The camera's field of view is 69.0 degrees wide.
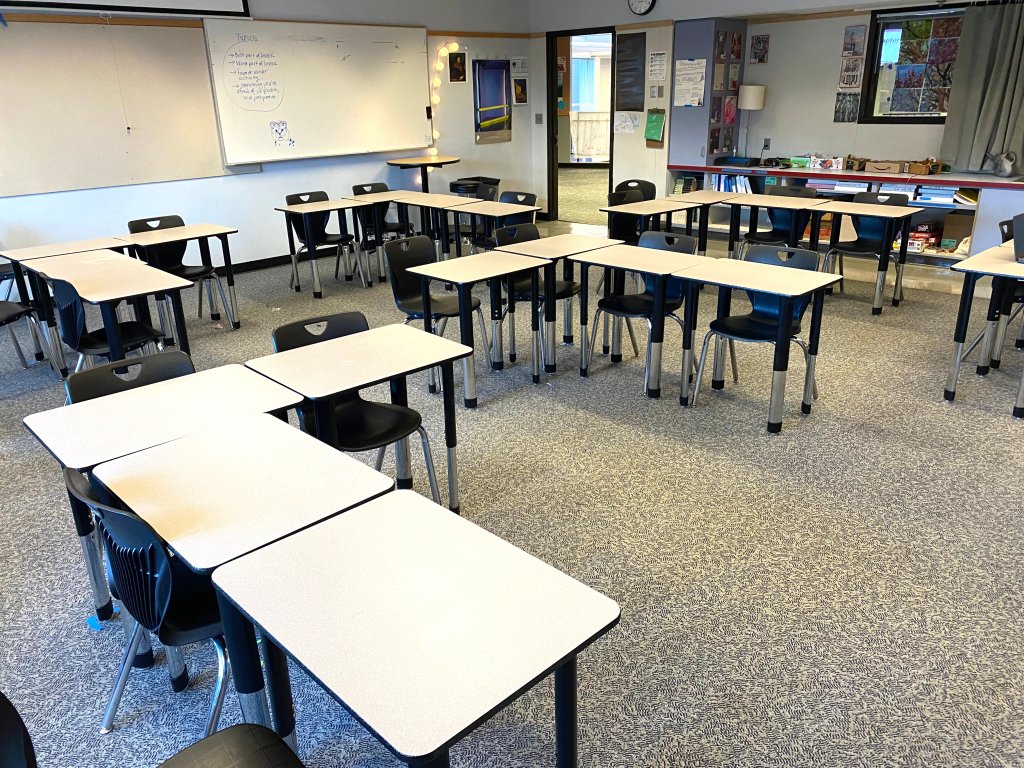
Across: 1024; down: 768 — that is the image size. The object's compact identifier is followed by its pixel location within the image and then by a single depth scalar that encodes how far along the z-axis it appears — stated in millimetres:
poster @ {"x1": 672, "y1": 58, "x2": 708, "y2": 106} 8109
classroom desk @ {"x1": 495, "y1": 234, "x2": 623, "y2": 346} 4516
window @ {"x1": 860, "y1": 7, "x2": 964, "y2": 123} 7043
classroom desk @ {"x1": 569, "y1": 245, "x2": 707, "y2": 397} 4082
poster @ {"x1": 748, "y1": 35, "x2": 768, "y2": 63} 8234
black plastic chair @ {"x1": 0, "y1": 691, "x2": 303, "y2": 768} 1346
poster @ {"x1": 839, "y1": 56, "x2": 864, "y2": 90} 7579
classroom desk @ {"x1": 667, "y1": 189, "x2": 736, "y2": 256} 6699
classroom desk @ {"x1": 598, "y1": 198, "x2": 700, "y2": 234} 6249
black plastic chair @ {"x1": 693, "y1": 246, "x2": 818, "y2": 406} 3852
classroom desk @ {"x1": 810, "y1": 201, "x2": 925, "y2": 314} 5660
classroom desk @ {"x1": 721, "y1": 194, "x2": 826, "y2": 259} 6223
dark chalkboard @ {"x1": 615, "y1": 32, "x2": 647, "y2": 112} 8688
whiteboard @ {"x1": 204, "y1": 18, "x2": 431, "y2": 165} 7129
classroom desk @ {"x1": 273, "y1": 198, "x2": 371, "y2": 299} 6457
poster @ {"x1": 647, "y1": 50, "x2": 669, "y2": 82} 8461
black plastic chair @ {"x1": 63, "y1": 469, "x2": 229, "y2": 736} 1645
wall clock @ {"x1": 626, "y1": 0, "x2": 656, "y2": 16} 8336
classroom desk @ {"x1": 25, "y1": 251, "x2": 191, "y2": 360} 3744
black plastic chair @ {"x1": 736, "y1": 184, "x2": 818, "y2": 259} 6586
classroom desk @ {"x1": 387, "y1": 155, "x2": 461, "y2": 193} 8367
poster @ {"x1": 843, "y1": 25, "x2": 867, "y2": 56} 7508
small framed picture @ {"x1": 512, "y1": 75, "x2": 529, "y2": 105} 9766
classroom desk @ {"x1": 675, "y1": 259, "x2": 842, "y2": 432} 3637
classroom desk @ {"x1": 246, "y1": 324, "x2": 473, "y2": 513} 2512
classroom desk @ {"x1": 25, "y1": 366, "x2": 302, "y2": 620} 2117
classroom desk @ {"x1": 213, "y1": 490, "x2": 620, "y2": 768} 1181
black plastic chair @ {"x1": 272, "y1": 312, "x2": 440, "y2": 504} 2725
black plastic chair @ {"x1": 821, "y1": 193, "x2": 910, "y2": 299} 5840
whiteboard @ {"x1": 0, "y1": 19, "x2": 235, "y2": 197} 5980
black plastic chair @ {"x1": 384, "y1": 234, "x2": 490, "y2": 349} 4449
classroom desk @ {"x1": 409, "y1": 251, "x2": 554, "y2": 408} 4012
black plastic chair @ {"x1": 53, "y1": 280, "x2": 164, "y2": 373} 3748
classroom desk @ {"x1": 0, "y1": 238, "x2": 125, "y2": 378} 4738
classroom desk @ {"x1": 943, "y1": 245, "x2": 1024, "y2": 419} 3826
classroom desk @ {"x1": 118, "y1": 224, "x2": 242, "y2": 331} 5273
